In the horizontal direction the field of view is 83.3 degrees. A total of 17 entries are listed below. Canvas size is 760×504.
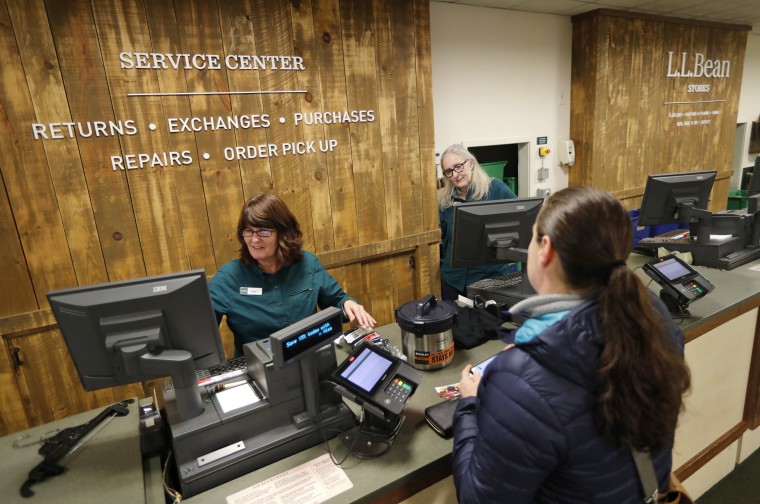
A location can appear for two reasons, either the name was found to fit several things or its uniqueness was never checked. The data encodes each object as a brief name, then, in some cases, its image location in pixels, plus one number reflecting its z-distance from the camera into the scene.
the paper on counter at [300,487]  1.12
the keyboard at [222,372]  1.40
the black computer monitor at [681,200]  2.60
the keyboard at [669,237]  2.88
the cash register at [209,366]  1.17
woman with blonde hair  2.85
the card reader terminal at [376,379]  1.21
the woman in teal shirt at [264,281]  1.90
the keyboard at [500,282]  2.05
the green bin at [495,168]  4.10
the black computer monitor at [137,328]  1.16
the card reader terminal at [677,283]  1.88
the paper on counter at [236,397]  1.26
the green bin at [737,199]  5.88
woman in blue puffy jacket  0.85
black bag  1.80
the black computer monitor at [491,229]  1.93
